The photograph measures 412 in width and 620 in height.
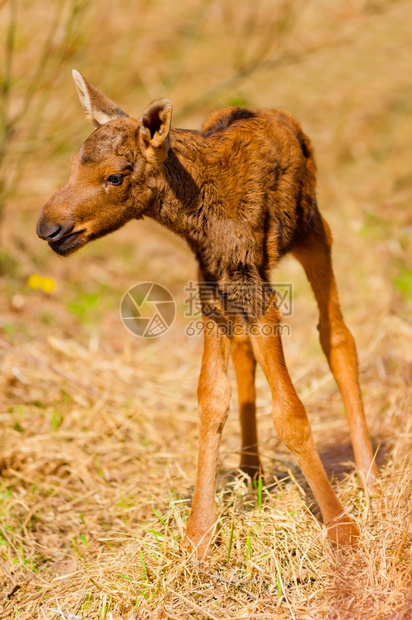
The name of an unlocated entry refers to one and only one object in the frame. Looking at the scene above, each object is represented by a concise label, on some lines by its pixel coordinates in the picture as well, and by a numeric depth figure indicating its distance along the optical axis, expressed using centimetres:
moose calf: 767
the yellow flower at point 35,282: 1410
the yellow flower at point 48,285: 1402
